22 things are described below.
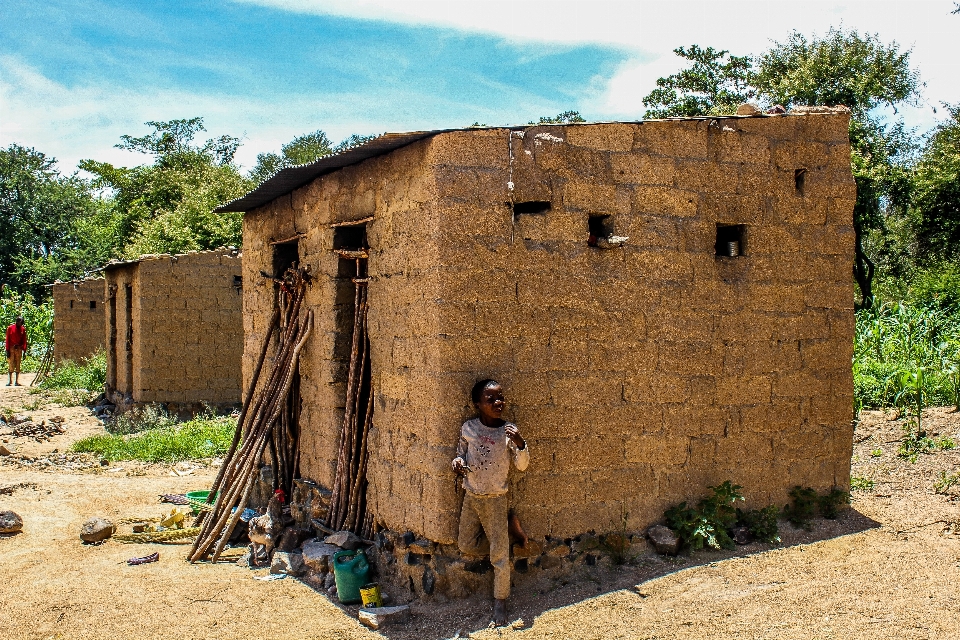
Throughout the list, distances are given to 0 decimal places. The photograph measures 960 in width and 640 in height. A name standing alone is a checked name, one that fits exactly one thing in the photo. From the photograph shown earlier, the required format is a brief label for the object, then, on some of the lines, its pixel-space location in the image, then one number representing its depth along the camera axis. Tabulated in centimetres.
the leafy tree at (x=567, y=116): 2116
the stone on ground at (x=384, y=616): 504
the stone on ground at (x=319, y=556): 596
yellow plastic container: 534
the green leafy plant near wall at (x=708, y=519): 554
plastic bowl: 842
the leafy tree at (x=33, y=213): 3438
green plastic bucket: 554
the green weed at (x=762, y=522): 572
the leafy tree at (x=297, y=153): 3077
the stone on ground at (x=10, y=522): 755
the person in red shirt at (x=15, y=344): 1891
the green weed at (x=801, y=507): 595
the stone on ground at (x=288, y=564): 627
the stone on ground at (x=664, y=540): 545
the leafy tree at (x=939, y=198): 1638
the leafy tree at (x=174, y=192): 2091
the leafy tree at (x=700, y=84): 1842
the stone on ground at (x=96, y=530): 745
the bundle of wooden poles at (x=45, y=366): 1936
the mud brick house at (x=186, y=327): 1266
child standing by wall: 484
